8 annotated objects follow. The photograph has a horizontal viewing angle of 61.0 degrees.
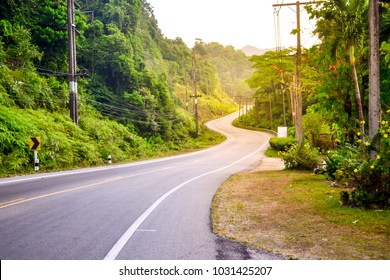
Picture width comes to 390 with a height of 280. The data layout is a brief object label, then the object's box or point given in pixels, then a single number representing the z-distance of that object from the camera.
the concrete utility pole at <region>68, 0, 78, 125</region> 24.39
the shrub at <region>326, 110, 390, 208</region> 7.66
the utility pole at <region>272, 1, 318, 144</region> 19.31
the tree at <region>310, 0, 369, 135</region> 11.91
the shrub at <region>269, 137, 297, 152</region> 34.05
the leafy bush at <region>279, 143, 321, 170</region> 17.92
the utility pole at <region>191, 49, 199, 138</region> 53.97
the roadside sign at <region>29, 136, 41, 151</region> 17.41
